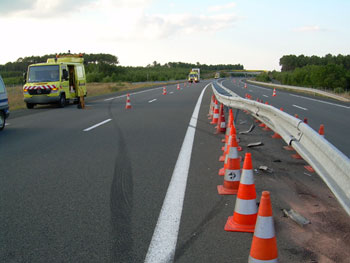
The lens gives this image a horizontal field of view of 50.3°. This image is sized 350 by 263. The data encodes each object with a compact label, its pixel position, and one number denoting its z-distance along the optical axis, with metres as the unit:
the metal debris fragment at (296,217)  3.94
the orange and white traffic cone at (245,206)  3.85
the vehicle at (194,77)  76.44
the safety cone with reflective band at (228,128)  7.03
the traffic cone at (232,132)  5.34
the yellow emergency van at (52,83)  19.23
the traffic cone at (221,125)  10.23
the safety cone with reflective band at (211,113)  14.20
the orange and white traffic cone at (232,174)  4.98
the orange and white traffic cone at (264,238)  2.98
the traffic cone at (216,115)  11.77
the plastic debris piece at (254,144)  8.28
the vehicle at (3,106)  11.30
